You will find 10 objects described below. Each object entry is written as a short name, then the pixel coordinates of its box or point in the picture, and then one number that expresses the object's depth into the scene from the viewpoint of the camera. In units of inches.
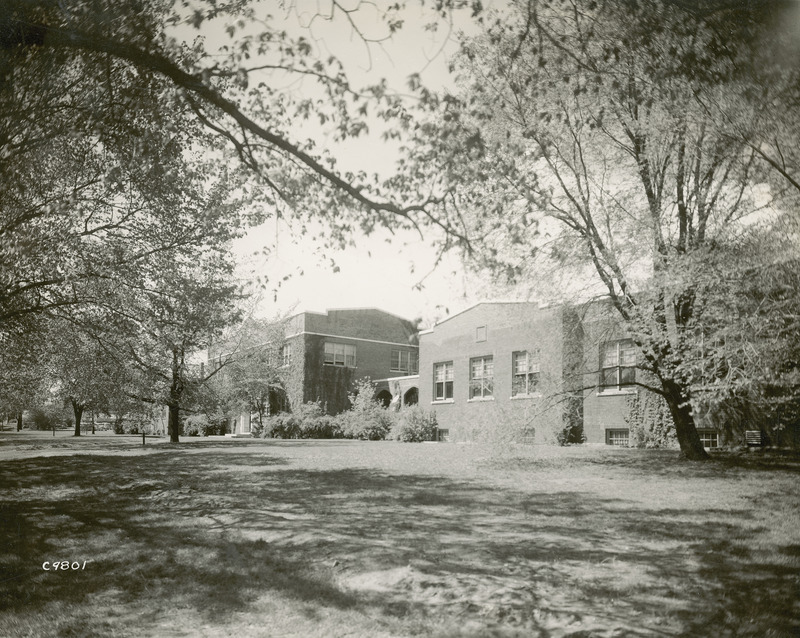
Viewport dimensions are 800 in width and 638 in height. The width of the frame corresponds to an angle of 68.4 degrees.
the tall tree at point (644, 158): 287.3
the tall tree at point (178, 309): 520.7
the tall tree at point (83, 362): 585.3
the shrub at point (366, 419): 1350.9
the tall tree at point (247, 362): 1240.2
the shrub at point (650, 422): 806.5
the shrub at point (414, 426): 1223.5
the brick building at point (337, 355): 1724.9
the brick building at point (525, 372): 606.2
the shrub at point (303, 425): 1465.3
